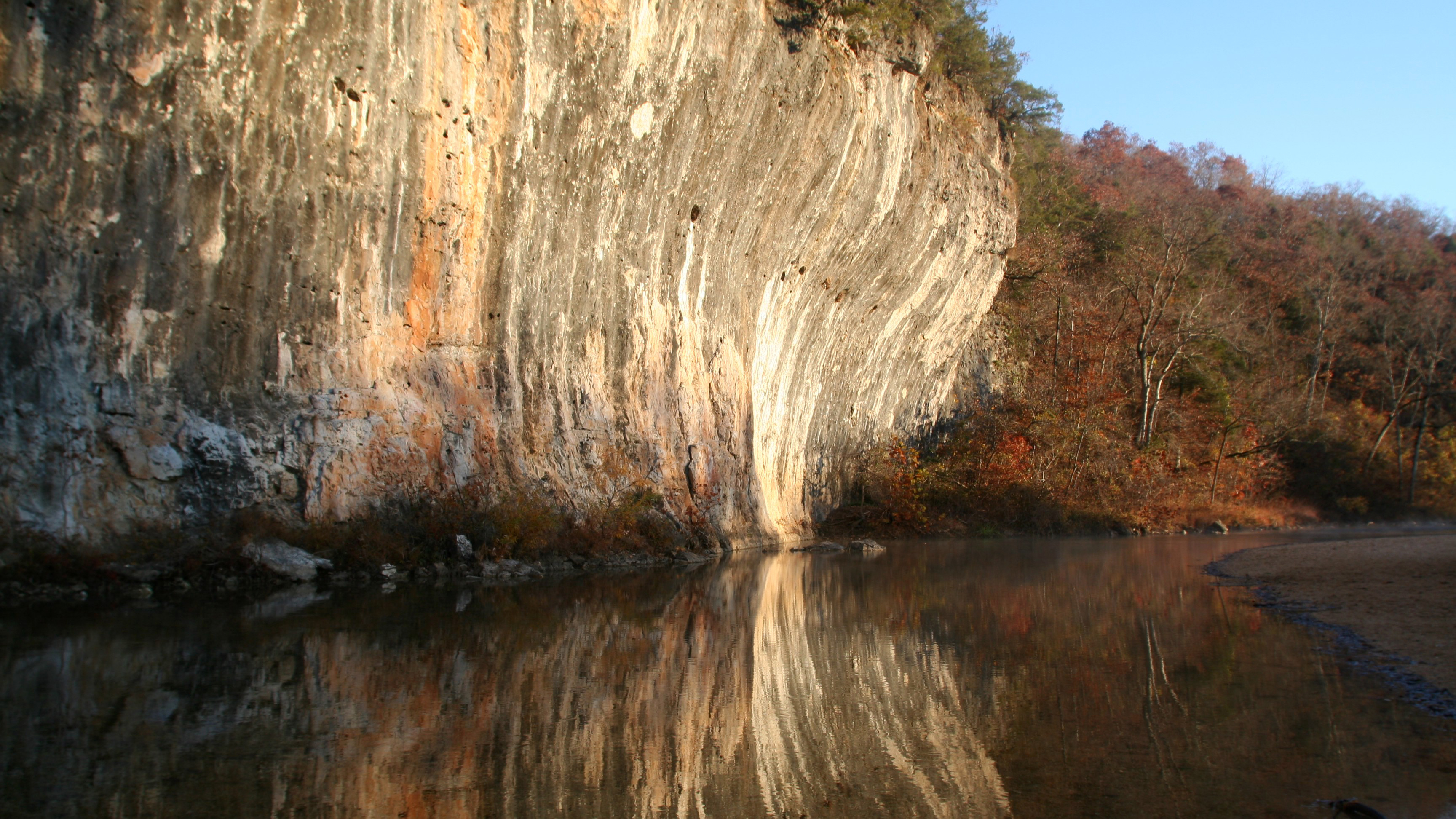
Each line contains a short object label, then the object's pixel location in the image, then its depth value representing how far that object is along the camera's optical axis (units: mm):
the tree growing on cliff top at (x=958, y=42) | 20234
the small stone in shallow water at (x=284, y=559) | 12195
